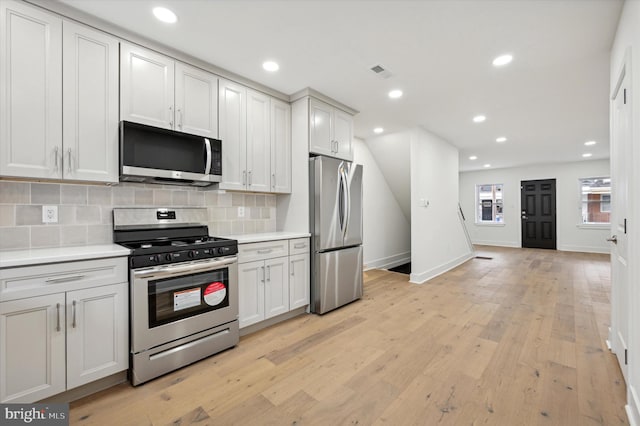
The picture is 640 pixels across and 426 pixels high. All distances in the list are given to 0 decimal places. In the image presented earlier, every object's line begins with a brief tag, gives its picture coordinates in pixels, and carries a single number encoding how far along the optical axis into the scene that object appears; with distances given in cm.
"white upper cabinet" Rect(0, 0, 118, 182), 178
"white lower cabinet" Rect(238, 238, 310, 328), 269
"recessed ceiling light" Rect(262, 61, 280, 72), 270
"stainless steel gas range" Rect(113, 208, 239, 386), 199
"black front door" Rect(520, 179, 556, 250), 827
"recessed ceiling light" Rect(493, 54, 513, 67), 258
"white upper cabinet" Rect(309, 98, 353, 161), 333
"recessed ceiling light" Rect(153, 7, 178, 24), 197
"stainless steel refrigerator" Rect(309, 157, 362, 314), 326
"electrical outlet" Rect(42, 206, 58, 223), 209
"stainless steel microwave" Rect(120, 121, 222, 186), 220
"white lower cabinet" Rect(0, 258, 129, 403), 158
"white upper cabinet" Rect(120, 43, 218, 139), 224
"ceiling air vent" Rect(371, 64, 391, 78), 278
